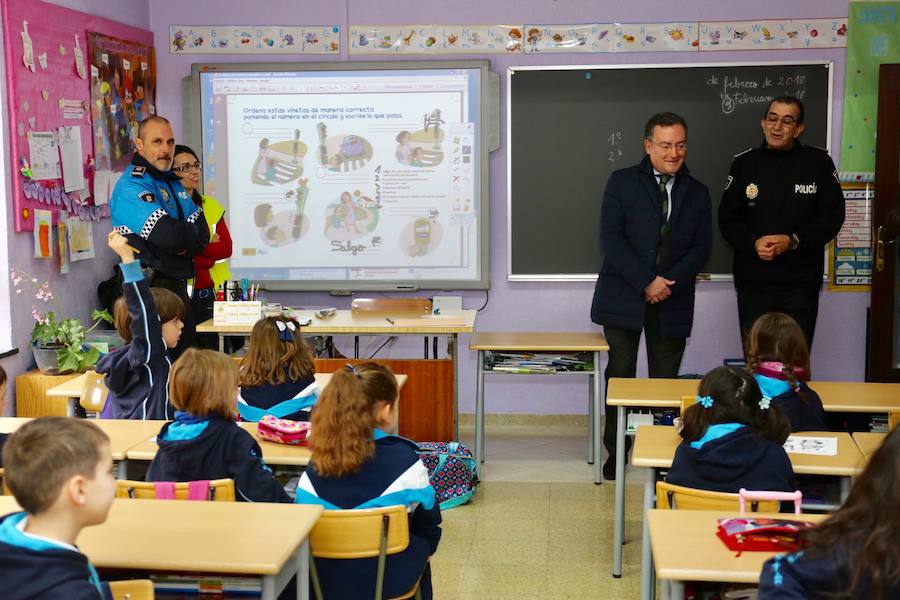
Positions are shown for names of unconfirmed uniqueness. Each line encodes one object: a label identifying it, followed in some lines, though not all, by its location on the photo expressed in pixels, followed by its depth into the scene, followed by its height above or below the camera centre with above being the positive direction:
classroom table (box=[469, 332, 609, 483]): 5.24 -0.72
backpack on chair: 4.91 -1.27
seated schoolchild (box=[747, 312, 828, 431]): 3.68 -0.59
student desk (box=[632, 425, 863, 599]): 3.20 -0.80
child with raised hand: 3.76 -0.52
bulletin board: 4.87 +0.53
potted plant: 5.05 -0.66
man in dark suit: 5.12 -0.24
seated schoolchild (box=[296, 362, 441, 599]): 2.82 -0.73
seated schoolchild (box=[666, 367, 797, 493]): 3.12 -0.71
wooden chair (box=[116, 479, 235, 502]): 2.89 -0.78
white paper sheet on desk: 3.38 -0.79
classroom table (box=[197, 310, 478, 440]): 5.14 -0.61
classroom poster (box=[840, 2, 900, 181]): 5.98 +0.67
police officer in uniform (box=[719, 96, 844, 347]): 5.36 -0.13
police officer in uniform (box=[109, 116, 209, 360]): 4.80 -0.05
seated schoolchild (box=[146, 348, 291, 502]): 3.04 -0.68
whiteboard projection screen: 6.30 +0.15
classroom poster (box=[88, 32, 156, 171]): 5.67 +0.58
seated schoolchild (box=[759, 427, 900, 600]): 1.79 -0.59
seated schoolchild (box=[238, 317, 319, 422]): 3.91 -0.65
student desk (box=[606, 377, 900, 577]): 3.98 -0.76
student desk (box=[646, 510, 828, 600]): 2.29 -0.78
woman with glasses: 5.45 -0.27
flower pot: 5.04 -0.74
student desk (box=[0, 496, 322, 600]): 2.32 -0.76
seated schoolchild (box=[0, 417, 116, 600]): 1.91 -0.56
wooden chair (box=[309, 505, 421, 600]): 2.70 -0.84
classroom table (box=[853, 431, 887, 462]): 3.42 -0.80
